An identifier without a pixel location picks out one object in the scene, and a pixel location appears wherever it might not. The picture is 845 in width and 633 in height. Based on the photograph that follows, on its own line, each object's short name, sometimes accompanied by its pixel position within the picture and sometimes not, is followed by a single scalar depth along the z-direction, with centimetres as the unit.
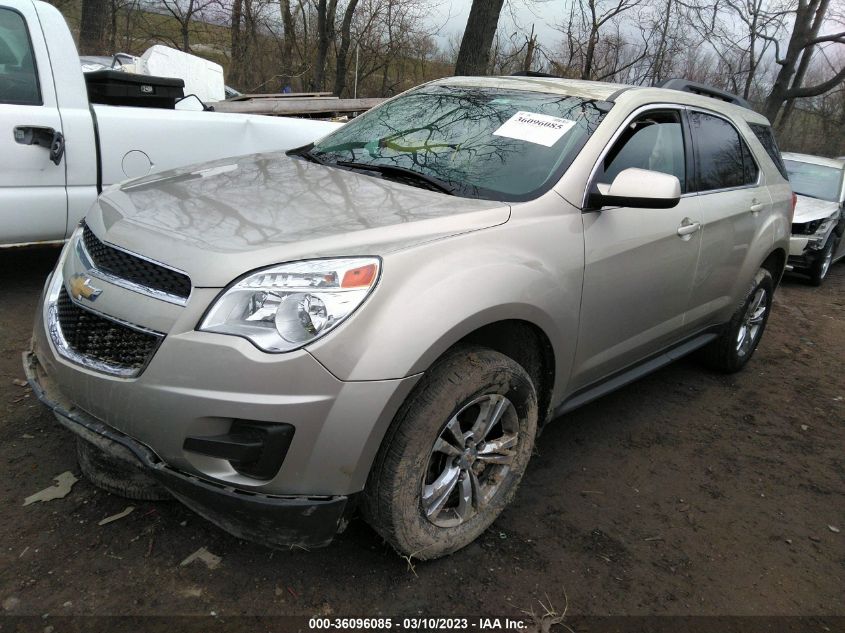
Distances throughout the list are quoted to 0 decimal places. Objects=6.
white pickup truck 407
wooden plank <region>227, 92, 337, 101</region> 745
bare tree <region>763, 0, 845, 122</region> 2008
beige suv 193
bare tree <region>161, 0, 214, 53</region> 1772
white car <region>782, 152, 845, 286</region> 830
